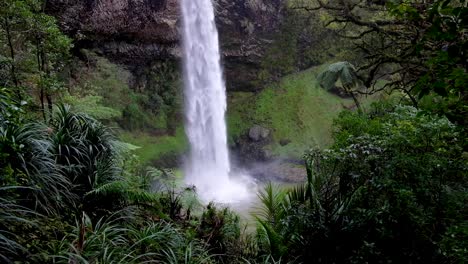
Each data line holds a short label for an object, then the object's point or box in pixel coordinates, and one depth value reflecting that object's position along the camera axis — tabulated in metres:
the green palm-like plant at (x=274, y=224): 4.20
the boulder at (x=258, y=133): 22.00
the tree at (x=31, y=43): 6.71
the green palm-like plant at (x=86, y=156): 4.25
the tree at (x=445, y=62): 1.77
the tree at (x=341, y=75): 12.48
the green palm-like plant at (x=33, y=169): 3.20
